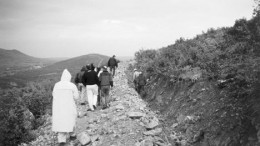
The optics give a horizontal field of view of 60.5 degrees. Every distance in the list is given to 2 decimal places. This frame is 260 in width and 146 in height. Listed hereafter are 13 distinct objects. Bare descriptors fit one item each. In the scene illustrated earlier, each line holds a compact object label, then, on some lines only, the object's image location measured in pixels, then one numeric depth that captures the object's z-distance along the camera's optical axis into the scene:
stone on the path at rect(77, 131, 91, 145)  6.83
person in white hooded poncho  6.74
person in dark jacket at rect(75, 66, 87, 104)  11.87
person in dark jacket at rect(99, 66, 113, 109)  10.05
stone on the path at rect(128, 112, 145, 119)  8.14
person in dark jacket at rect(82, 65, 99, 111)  9.82
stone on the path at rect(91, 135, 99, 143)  6.92
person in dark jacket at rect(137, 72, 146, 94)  13.42
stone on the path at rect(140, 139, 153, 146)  6.15
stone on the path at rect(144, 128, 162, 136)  6.78
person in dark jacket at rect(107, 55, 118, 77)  18.67
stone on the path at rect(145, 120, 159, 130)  7.17
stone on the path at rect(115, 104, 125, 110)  9.55
